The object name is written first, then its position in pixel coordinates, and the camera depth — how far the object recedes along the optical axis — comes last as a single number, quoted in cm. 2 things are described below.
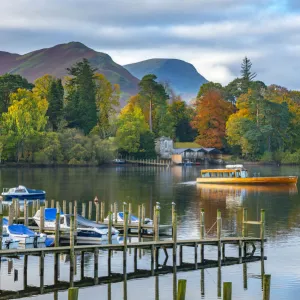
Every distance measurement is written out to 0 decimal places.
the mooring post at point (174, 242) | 4038
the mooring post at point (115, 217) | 5459
